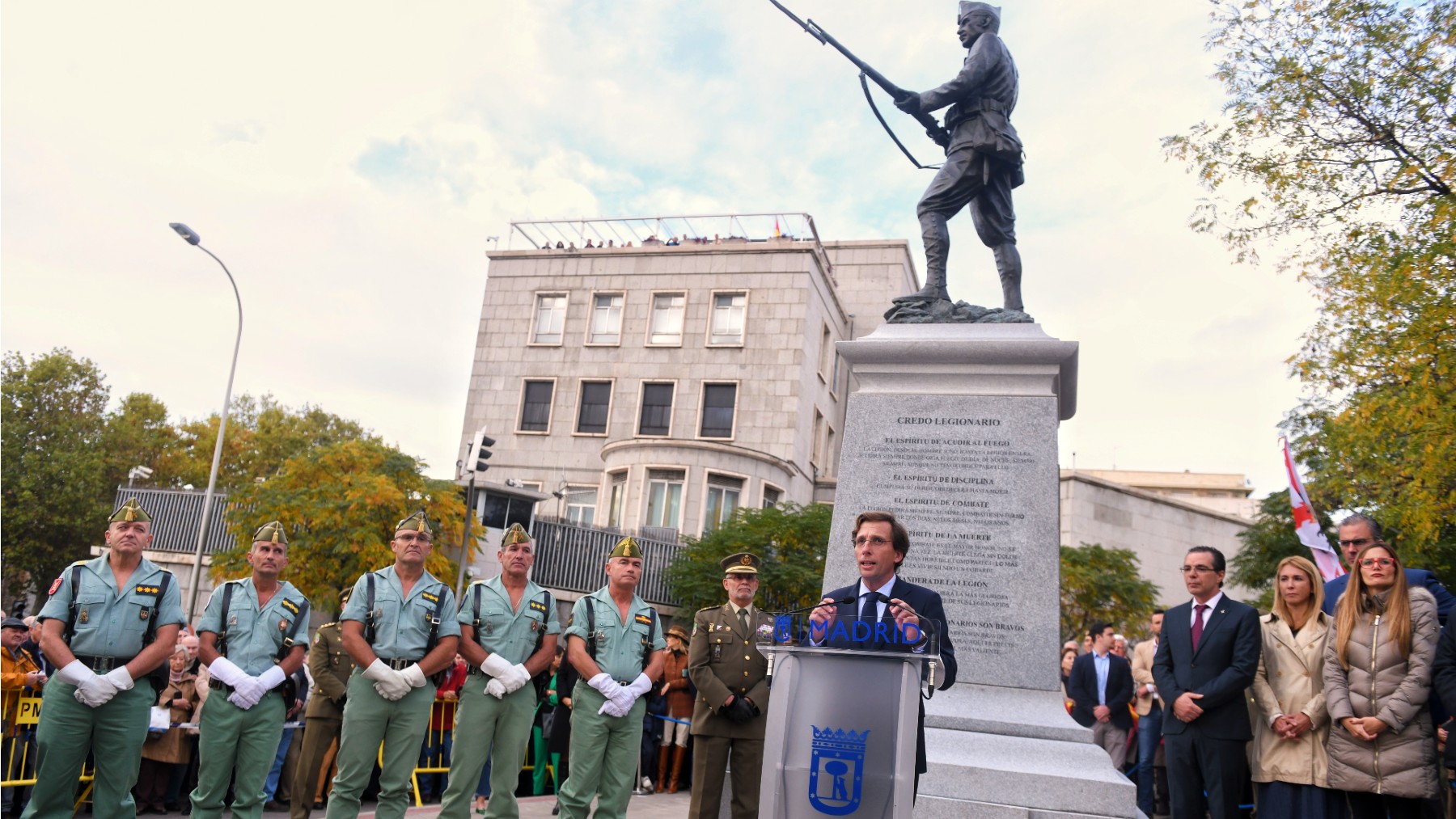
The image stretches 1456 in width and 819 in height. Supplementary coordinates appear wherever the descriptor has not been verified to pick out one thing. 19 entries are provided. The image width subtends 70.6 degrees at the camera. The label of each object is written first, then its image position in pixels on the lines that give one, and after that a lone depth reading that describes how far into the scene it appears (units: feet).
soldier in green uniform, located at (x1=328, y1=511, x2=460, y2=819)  20.12
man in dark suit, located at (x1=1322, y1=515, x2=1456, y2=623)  20.29
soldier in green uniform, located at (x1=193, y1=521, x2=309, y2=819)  20.39
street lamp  81.76
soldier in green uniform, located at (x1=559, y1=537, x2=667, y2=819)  21.79
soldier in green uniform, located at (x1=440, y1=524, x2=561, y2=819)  21.47
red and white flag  25.30
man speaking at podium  13.32
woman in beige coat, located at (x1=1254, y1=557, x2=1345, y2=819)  18.38
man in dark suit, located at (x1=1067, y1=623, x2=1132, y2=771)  36.22
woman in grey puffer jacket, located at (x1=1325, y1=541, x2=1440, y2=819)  17.67
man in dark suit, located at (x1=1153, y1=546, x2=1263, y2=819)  18.79
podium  12.84
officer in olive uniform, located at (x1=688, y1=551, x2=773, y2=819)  21.63
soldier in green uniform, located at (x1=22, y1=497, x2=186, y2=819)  19.20
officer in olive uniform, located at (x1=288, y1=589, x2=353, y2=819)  24.52
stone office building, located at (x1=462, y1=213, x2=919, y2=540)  121.08
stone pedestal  20.71
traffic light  56.90
